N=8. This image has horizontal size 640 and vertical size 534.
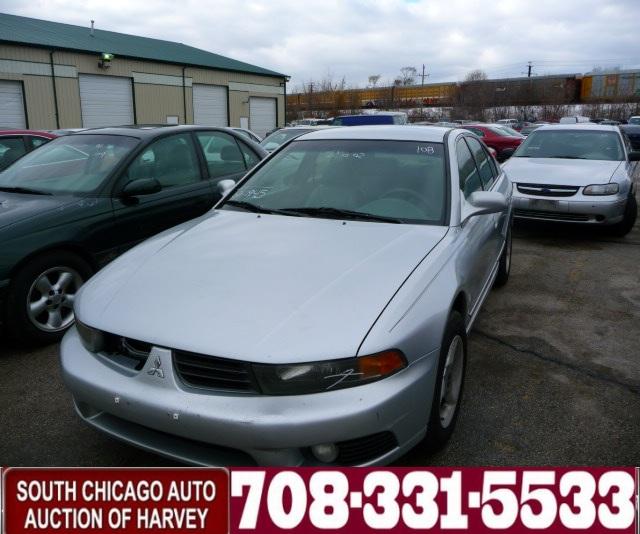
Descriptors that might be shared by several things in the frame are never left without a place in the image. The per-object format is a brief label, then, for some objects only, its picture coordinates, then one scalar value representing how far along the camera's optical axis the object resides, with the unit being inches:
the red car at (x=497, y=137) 765.9
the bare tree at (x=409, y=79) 3014.3
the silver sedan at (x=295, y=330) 83.1
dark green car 150.3
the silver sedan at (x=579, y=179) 280.8
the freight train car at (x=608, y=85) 2353.6
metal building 813.9
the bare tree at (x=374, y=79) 2988.9
